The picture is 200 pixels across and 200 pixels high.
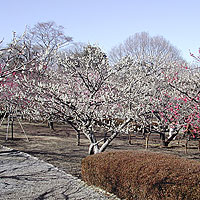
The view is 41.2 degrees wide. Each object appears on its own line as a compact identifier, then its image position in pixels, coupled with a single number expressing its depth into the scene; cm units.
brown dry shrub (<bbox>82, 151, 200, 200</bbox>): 372
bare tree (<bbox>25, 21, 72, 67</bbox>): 2714
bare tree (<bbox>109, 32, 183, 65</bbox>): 2866
